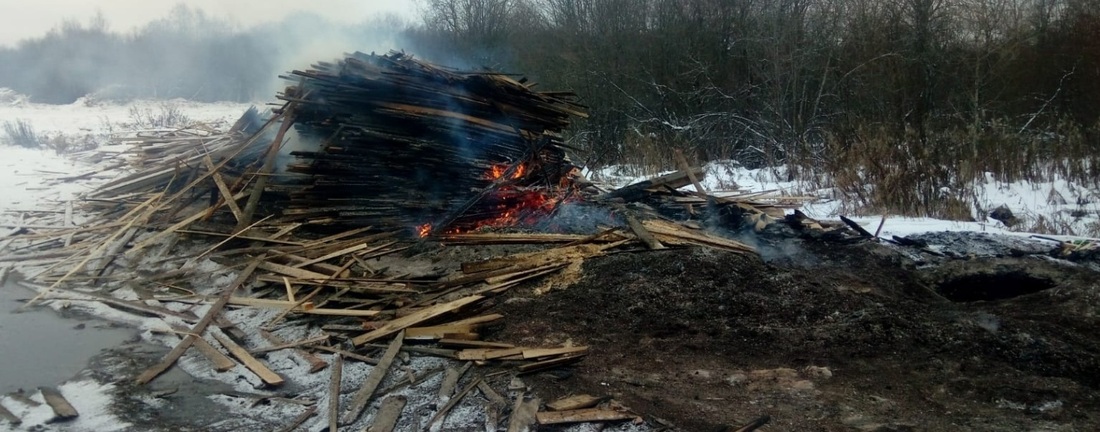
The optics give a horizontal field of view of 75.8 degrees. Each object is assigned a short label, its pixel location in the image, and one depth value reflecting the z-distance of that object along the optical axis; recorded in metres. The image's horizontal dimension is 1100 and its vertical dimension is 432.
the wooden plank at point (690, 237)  6.68
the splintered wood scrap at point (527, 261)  6.07
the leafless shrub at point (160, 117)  17.95
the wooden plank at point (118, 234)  6.96
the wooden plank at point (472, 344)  4.77
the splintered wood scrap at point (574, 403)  3.86
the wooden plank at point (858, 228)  7.02
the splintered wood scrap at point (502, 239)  6.96
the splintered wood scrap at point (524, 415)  3.74
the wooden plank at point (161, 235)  7.83
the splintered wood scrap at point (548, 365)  4.40
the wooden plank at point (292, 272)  6.29
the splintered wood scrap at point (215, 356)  4.90
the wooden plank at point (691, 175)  8.59
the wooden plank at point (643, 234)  6.54
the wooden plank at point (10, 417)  4.09
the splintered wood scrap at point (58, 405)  4.16
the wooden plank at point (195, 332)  4.79
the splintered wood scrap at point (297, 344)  5.12
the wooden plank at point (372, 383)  4.08
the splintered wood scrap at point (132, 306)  6.04
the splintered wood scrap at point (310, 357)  4.78
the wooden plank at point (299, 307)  5.51
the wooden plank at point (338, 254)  6.61
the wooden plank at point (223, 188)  8.05
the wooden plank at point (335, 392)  3.98
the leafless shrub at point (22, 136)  15.75
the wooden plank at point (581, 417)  3.72
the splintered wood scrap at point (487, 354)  4.58
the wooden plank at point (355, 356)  4.75
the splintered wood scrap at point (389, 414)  3.90
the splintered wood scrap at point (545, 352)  4.50
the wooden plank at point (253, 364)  4.60
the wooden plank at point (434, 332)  4.99
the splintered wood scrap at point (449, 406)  3.95
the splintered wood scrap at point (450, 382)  4.19
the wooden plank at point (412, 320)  5.03
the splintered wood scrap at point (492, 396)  4.04
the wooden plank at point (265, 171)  7.89
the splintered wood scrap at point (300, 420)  4.00
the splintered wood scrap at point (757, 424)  3.51
